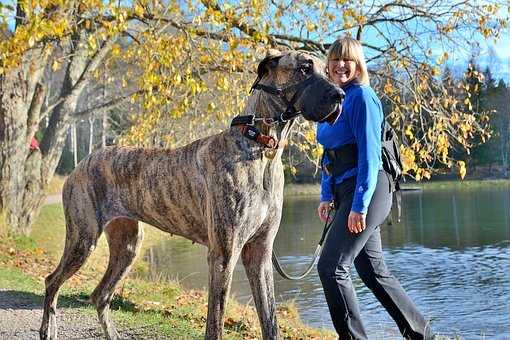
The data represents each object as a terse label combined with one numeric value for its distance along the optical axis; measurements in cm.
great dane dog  416
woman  403
